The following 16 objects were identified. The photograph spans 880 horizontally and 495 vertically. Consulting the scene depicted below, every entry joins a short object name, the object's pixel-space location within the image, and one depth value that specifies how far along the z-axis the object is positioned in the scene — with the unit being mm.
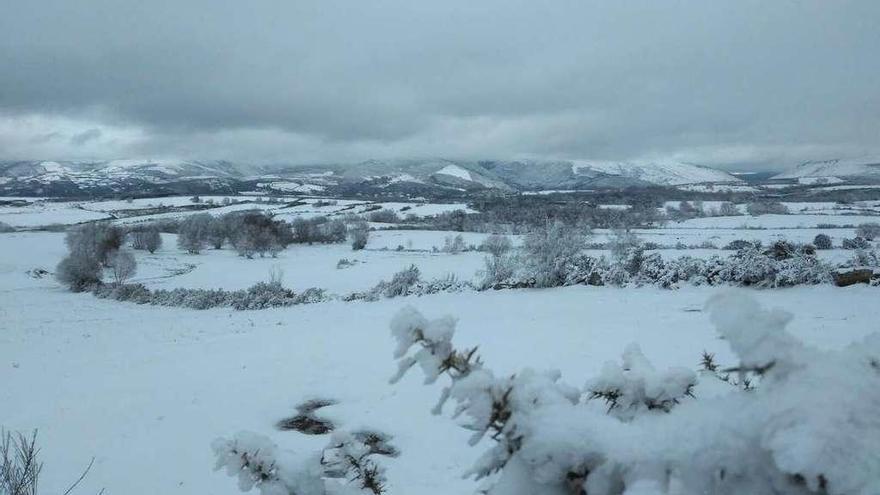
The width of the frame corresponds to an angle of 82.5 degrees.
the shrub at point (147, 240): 57753
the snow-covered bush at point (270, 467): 2012
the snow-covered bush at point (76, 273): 35469
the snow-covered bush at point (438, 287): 23141
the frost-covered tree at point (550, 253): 21312
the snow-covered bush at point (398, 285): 23422
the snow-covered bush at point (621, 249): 22959
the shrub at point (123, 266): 36562
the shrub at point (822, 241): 37719
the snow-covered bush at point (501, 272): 22625
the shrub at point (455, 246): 50384
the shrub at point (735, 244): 37944
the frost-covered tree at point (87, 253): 35594
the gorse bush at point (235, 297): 24422
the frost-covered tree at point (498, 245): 26253
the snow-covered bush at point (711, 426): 955
